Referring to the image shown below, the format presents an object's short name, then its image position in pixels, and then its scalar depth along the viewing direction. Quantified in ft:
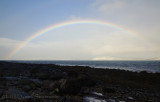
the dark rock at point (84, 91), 32.66
